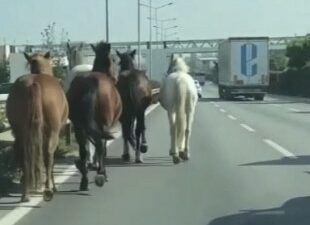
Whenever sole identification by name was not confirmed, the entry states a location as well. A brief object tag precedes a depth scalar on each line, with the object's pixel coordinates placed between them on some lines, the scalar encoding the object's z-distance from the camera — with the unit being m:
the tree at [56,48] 30.34
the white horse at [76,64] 16.05
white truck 54.39
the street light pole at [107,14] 42.66
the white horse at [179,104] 15.93
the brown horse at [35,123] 10.52
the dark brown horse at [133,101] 15.80
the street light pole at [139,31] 62.25
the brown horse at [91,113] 12.22
